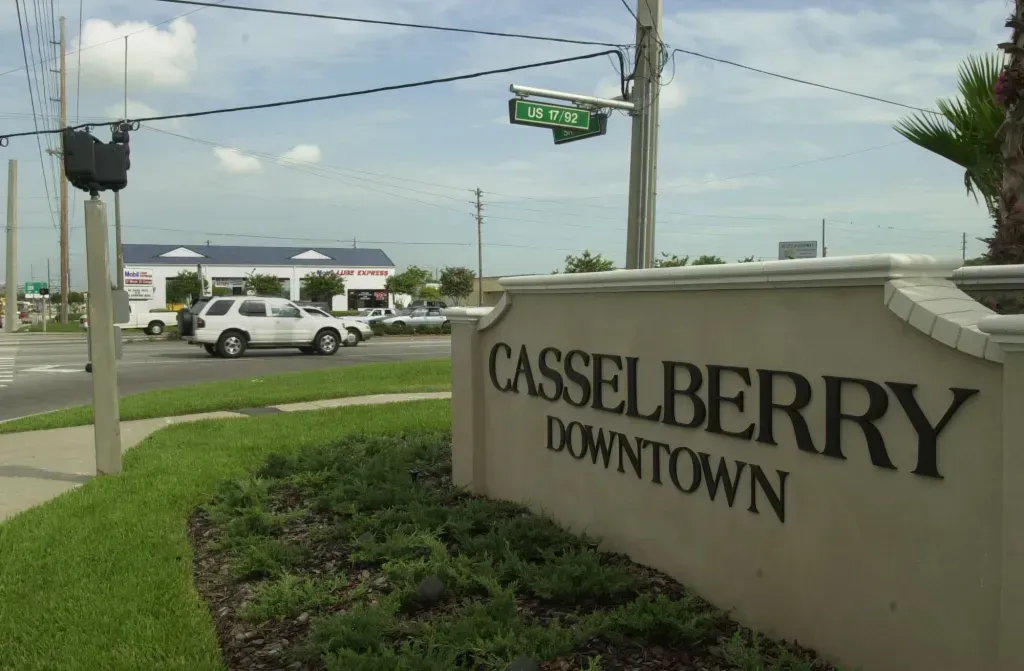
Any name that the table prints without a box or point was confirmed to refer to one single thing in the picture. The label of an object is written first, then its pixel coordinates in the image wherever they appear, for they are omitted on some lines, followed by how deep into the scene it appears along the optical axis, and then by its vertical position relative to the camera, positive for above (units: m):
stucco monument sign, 2.79 -0.65
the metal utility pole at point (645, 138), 11.41 +2.13
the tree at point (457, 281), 67.50 +0.91
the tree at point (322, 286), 67.44 +0.60
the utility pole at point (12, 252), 46.44 +2.46
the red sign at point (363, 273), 80.06 +1.90
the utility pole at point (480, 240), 63.13 +4.02
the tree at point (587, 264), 47.66 +1.60
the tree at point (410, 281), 70.94 +1.00
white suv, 23.08 -0.97
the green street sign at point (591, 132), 12.94 +2.46
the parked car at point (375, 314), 44.47 -1.20
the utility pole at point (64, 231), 43.12 +3.48
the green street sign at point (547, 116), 12.46 +2.63
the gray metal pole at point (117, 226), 32.54 +2.90
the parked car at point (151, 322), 39.91 -1.43
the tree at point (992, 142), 4.12 +0.85
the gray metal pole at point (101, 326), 6.96 -0.26
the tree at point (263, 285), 67.00 +0.70
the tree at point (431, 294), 70.38 -0.12
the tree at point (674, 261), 34.89 +1.25
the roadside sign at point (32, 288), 69.57 +0.64
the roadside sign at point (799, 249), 27.81 +1.38
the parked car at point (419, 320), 42.25 -1.38
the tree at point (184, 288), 65.62 +0.50
